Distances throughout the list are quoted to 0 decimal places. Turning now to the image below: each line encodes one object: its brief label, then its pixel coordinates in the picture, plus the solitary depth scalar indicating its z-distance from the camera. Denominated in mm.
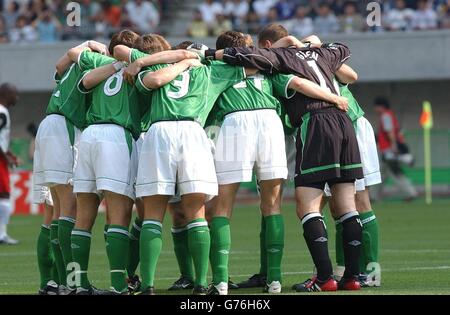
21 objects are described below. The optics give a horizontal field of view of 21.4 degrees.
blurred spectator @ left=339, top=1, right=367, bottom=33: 31297
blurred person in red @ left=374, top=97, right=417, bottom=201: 27016
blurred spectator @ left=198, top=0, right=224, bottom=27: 32688
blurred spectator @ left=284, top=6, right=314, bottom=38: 31000
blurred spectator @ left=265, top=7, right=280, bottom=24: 32250
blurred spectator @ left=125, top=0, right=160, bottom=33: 33312
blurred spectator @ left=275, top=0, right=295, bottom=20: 32375
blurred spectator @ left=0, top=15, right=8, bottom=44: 33781
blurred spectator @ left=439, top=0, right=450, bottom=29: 31236
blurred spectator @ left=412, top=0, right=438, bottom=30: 31438
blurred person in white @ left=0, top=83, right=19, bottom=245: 17453
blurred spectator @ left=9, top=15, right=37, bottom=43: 33594
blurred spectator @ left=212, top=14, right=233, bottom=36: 32306
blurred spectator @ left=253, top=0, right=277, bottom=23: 32894
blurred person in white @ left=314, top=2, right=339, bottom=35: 31109
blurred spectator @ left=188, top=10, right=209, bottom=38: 32125
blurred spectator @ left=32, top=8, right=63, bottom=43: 33156
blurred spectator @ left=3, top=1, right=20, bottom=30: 34281
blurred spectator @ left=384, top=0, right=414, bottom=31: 31516
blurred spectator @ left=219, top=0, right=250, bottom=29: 32906
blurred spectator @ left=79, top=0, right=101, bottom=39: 32531
